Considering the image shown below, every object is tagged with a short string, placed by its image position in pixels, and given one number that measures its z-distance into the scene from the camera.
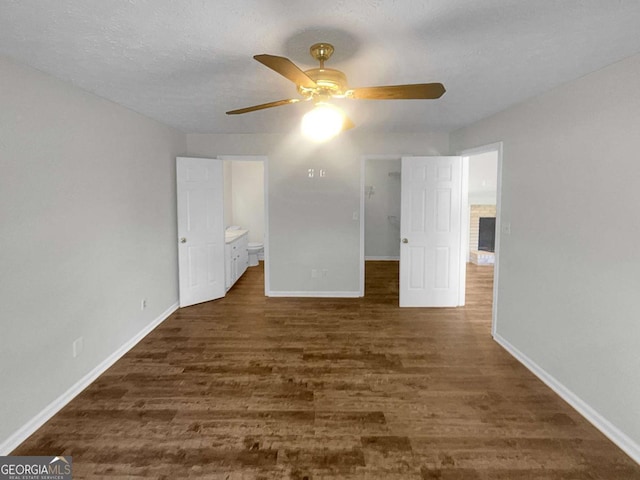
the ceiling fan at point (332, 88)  1.91
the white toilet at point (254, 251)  7.13
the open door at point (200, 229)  4.50
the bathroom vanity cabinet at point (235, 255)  5.48
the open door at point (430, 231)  4.51
